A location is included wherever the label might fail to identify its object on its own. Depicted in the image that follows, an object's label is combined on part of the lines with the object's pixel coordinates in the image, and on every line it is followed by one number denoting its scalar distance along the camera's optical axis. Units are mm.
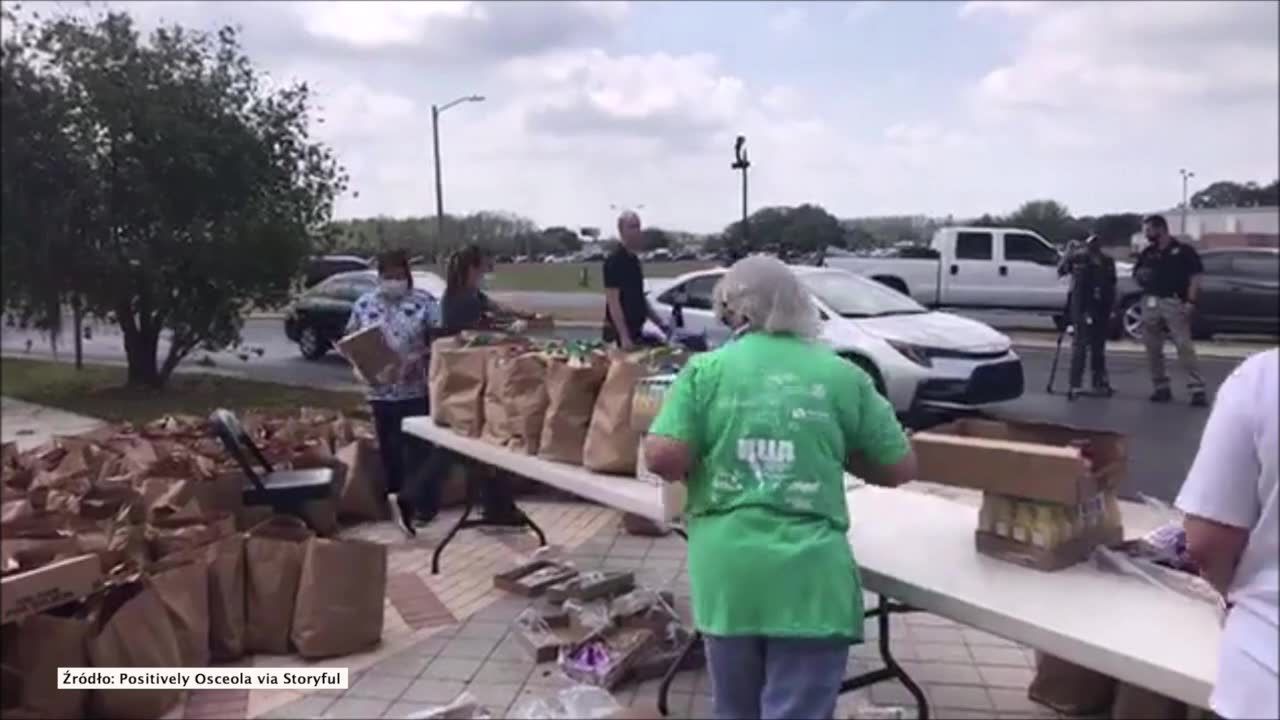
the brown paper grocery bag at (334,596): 3400
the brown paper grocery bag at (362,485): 5102
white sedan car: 6336
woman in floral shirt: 3941
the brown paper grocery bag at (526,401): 3689
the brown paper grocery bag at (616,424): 3277
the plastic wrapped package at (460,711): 2957
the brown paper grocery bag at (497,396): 3828
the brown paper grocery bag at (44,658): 2340
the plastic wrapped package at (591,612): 3607
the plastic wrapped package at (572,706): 2963
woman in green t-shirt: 2131
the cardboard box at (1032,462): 2281
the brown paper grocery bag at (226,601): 3355
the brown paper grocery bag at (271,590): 3426
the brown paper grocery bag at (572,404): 3459
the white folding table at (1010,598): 1982
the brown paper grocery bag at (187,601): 3047
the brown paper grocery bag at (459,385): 4062
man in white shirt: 1312
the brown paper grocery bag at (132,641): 2691
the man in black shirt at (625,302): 4530
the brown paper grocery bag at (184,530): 3369
